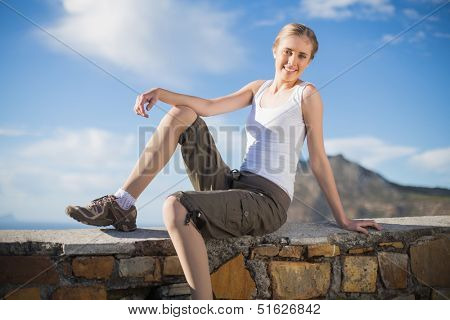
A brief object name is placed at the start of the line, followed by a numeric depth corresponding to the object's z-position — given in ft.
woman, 7.01
